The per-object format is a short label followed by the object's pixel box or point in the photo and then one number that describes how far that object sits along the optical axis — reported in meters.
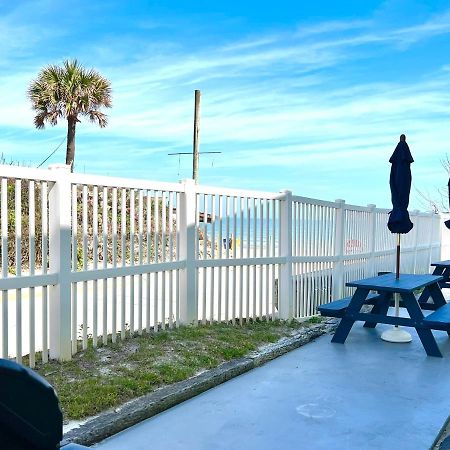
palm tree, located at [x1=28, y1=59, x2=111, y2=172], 17.94
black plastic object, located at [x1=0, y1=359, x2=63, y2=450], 1.09
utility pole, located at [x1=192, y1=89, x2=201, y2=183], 20.16
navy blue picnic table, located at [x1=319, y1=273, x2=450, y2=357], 5.46
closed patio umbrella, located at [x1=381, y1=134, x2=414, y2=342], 6.11
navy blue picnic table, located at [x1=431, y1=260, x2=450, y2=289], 9.27
